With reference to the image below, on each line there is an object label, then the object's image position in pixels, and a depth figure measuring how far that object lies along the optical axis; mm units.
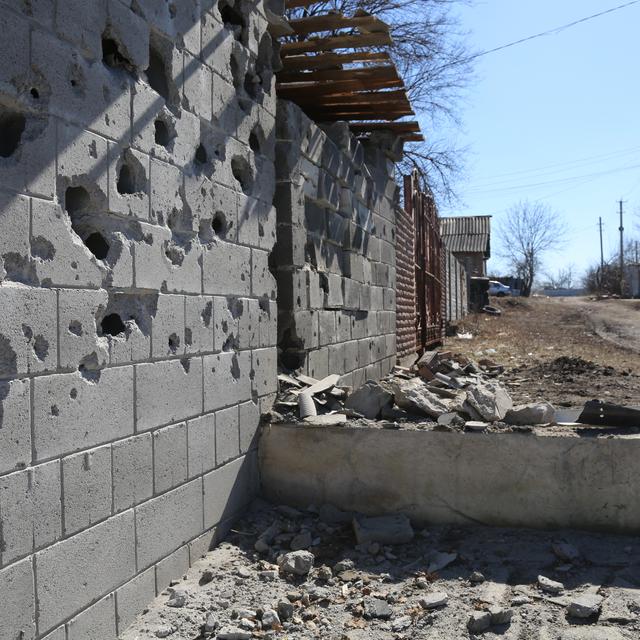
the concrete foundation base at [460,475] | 4543
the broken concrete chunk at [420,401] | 5293
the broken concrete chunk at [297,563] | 4105
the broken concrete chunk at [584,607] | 3625
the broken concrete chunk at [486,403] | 5070
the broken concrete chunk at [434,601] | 3801
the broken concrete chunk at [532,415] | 5012
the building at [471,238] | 39781
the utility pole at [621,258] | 45900
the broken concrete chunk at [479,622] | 3551
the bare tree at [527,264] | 57781
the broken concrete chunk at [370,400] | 5432
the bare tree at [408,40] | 16531
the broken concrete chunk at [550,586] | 3949
